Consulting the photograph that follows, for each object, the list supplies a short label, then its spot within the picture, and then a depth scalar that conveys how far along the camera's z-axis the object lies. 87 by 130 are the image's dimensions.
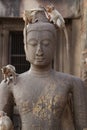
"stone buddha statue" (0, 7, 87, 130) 3.77
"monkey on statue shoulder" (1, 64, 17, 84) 3.86
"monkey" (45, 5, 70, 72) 3.99
